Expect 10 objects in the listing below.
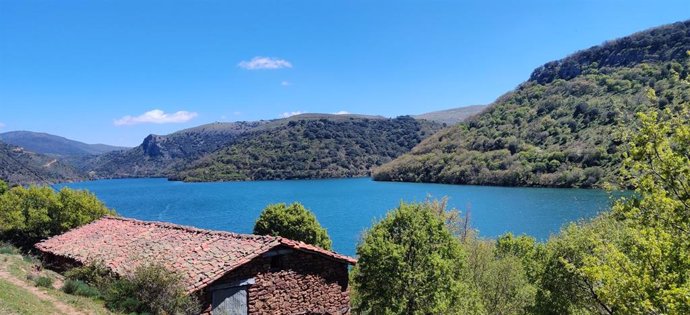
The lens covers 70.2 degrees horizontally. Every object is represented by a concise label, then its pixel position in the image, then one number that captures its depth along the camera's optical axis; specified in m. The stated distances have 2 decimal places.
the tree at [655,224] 9.67
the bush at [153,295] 18.84
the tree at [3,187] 47.94
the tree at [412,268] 19.45
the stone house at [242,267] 20.08
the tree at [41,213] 36.59
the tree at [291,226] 33.38
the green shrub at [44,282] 20.70
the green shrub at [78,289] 20.12
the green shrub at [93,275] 21.65
